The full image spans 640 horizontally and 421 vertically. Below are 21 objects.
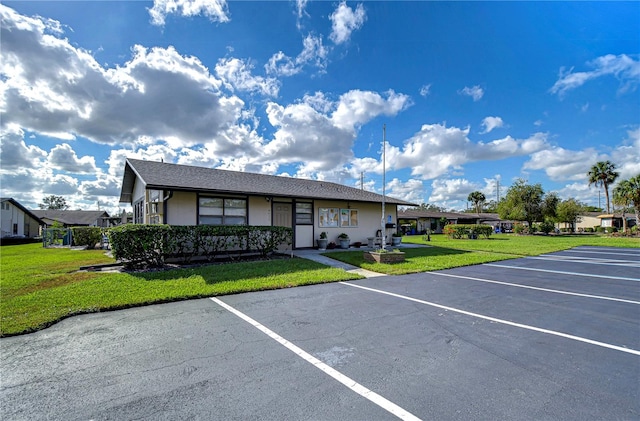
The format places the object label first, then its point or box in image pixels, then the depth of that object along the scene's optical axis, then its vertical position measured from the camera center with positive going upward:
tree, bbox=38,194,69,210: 73.56 +7.12
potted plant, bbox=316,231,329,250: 14.58 -0.84
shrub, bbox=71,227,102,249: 18.73 -0.48
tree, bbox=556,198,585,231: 41.28 +1.61
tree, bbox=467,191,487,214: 56.66 +5.18
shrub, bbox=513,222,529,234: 37.03 -0.97
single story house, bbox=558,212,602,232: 53.88 -0.08
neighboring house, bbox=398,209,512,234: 39.19 +0.46
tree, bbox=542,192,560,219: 35.41 +2.31
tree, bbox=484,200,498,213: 77.26 +4.63
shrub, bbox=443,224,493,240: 27.34 -0.81
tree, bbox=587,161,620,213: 39.91 +6.63
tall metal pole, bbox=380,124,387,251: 10.86 +2.30
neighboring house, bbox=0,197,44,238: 32.62 +1.31
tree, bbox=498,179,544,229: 35.31 +2.47
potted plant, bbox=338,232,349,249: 15.28 -0.87
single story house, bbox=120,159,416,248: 11.03 +1.18
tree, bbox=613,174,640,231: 31.40 +3.10
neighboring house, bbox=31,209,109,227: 47.78 +2.37
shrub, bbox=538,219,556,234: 35.56 -0.73
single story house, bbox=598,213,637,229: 48.16 +0.02
